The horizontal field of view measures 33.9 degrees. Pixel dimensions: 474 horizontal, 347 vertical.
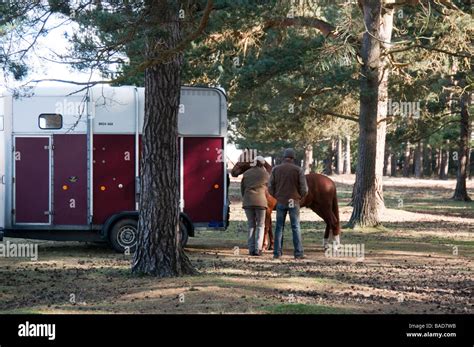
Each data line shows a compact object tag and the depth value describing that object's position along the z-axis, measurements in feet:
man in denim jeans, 49.75
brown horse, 57.77
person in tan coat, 51.93
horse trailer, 53.88
